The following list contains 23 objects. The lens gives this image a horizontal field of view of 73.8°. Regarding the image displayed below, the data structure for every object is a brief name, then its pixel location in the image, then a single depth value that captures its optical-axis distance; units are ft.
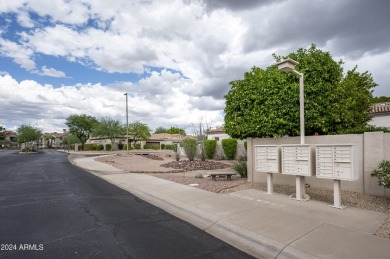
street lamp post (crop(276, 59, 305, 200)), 24.47
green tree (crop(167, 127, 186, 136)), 324.17
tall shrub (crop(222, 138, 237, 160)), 73.36
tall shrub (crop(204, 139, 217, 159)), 79.00
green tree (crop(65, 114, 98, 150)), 200.54
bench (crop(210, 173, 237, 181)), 35.94
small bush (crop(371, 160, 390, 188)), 20.80
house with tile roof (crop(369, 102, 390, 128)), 87.71
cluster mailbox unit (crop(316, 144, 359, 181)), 20.48
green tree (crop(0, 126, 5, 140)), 294.99
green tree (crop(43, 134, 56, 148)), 346.95
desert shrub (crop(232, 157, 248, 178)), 37.58
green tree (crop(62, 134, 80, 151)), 233.76
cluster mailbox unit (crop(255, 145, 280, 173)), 26.18
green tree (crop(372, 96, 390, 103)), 133.28
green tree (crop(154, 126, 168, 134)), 376.07
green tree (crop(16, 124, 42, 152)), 205.87
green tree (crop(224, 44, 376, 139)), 31.12
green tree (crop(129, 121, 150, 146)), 188.40
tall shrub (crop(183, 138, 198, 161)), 66.18
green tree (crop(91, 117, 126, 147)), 172.04
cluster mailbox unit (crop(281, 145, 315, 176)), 23.34
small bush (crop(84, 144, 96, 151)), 181.98
